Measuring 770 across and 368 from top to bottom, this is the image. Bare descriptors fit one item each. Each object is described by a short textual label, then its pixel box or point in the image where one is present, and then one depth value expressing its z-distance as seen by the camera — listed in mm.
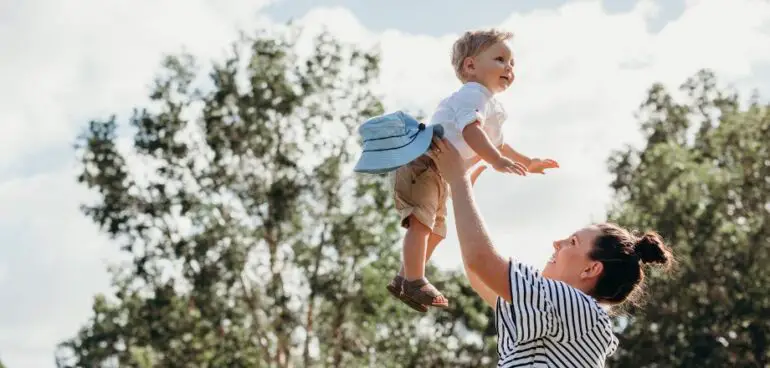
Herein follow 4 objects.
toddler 4680
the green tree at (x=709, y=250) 29812
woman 3680
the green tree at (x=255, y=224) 29125
